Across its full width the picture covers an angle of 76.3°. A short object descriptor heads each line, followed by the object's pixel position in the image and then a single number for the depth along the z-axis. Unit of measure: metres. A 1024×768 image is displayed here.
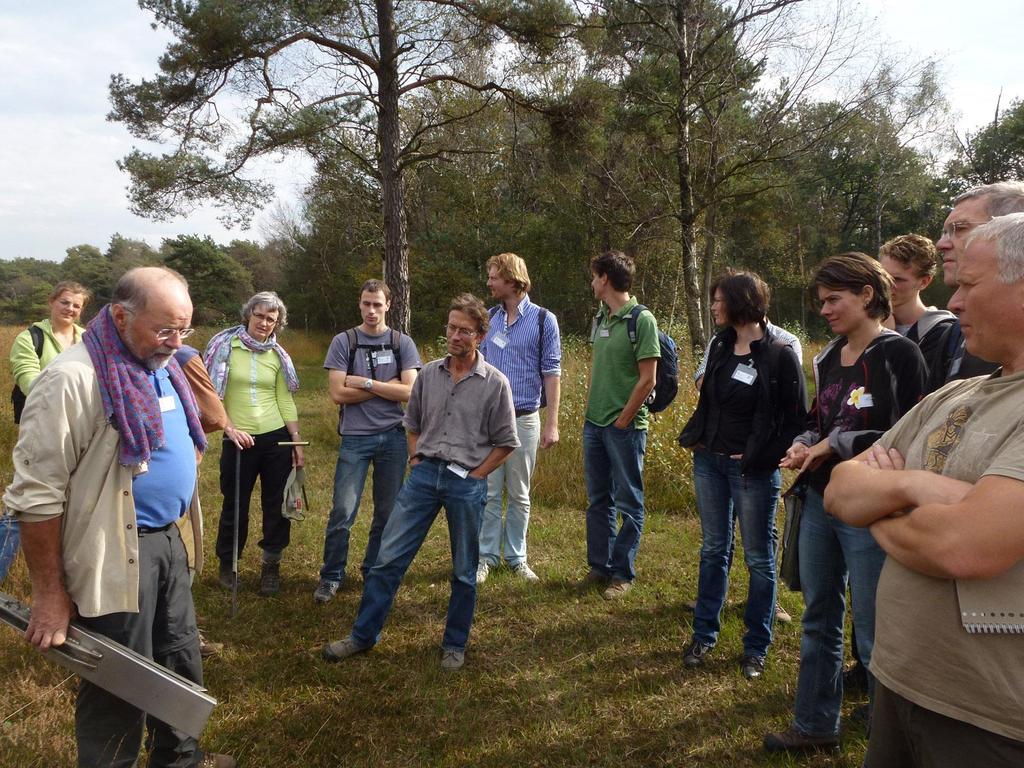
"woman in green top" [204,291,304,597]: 4.24
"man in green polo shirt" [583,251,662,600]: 4.18
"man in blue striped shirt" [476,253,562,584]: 4.53
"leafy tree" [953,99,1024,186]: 33.47
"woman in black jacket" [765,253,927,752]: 2.46
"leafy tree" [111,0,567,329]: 8.93
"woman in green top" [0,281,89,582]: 4.84
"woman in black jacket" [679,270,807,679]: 3.13
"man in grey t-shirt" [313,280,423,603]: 4.19
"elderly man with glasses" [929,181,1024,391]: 2.06
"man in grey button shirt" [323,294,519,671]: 3.40
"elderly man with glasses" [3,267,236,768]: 1.92
